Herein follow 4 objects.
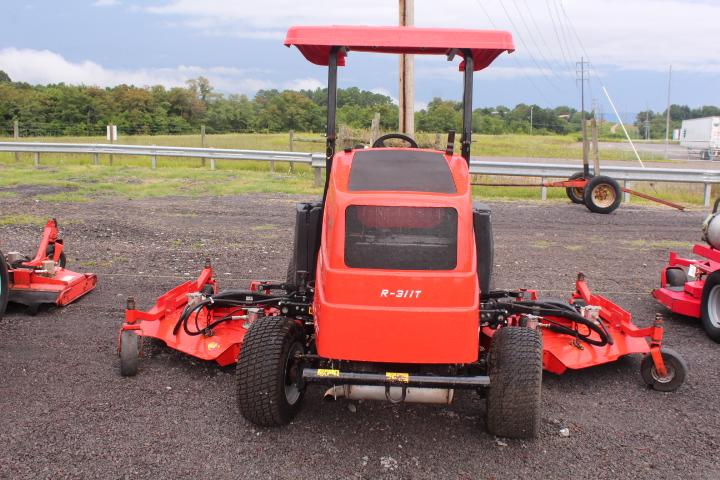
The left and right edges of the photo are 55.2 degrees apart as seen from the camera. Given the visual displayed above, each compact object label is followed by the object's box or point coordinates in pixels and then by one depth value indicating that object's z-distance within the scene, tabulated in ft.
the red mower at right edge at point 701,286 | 20.74
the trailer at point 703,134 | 132.61
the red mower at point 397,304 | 12.64
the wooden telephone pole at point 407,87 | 41.96
